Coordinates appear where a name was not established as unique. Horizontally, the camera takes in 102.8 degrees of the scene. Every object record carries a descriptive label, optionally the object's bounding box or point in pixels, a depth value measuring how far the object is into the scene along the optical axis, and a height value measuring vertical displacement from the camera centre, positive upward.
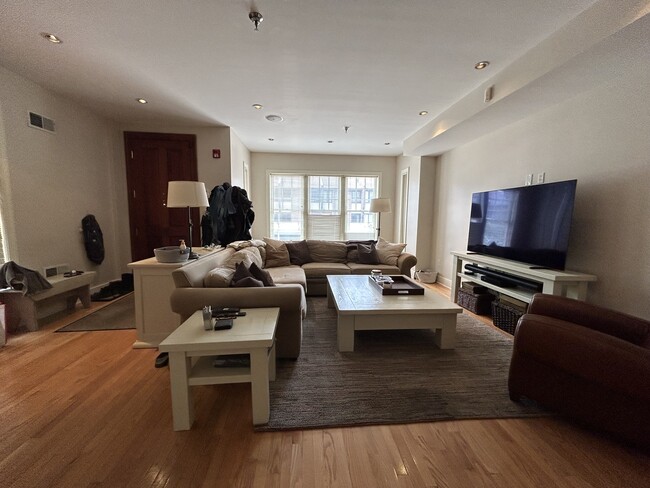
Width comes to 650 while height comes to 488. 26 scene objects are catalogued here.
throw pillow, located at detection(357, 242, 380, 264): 4.18 -0.61
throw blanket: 2.57 -0.66
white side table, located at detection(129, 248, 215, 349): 2.29 -0.78
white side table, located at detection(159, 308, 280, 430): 1.41 -0.83
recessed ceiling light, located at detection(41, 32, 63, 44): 2.05 +1.40
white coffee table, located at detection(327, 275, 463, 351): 2.24 -0.87
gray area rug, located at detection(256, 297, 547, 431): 1.60 -1.20
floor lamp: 4.99 +0.24
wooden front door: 4.10 +0.51
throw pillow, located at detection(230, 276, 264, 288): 2.05 -0.54
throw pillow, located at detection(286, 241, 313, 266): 4.20 -0.60
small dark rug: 2.77 -1.20
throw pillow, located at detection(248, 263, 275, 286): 2.27 -0.52
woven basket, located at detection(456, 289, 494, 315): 3.27 -1.05
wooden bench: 2.63 -0.97
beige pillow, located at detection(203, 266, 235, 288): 2.06 -0.52
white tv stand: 2.25 -0.54
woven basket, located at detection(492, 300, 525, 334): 2.72 -1.04
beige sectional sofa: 1.92 -0.62
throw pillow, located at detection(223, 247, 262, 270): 2.57 -0.45
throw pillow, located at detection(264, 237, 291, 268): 4.02 -0.61
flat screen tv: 2.37 -0.03
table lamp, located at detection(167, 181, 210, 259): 2.33 +0.18
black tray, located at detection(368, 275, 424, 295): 2.65 -0.74
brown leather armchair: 1.26 -0.77
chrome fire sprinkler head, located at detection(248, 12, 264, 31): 1.72 +1.32
